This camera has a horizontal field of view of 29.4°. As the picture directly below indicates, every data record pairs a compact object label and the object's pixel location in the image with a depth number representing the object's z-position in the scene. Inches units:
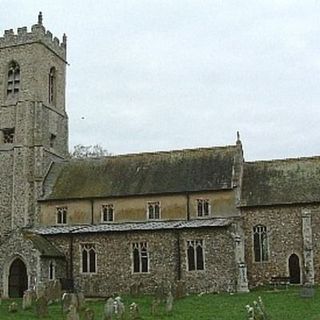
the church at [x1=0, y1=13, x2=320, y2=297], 1305.4
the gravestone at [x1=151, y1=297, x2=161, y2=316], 885.0
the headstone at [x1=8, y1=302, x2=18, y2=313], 967.0
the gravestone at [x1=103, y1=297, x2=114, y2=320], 747.5
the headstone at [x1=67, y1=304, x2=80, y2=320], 717.9
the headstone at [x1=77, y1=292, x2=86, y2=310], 924.6
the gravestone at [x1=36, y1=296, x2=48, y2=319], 881.5
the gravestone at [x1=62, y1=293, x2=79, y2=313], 900.5
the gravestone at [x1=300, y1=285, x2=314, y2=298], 1048.2
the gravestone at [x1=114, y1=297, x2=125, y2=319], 788.0
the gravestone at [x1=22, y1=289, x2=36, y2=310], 1006.9
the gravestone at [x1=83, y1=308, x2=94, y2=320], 751.1
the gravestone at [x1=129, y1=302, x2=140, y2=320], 819.6
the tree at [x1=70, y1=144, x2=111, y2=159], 2551.7
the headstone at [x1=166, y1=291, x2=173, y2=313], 899.4
